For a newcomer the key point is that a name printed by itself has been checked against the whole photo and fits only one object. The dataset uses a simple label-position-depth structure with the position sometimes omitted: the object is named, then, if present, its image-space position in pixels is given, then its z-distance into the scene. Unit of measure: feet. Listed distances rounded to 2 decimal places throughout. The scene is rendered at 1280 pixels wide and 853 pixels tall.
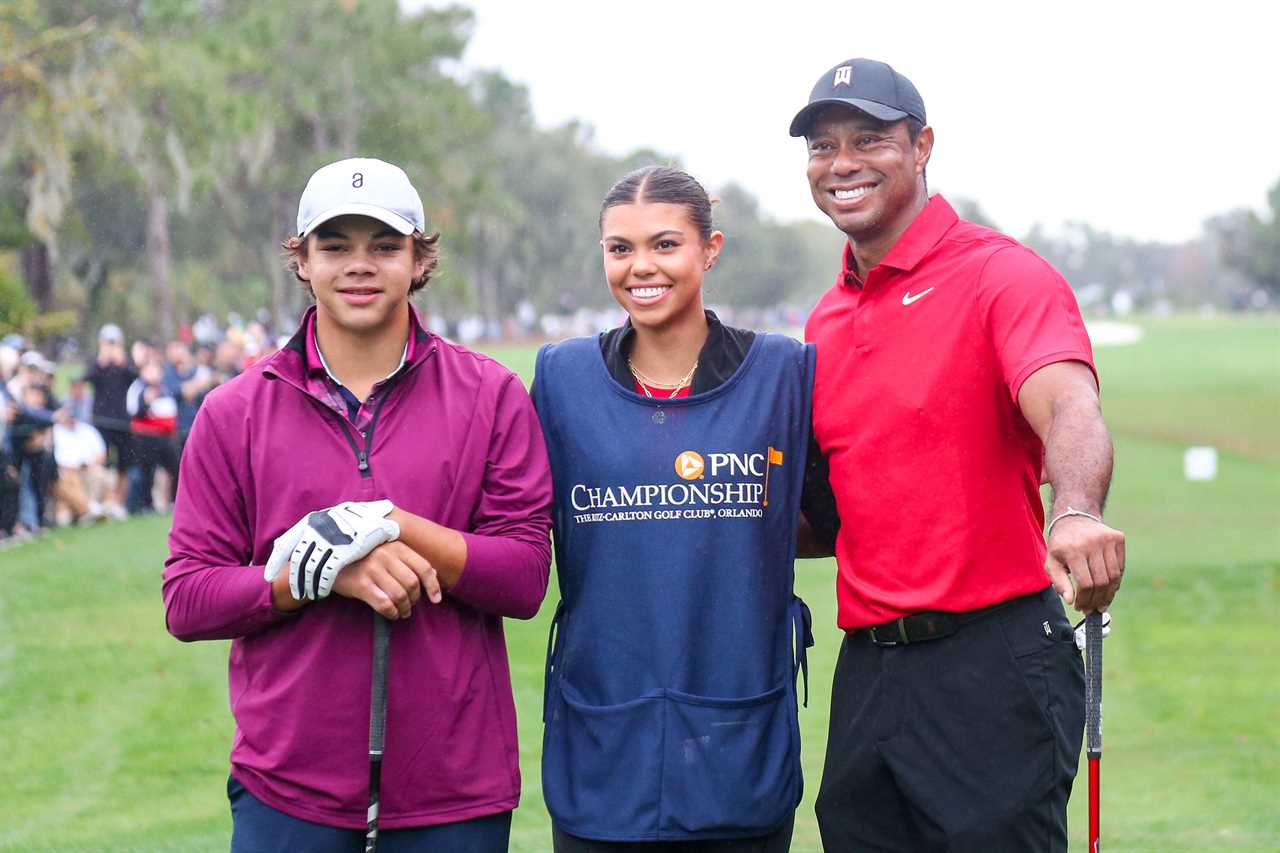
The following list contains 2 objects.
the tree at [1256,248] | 313.53
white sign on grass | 75.66
